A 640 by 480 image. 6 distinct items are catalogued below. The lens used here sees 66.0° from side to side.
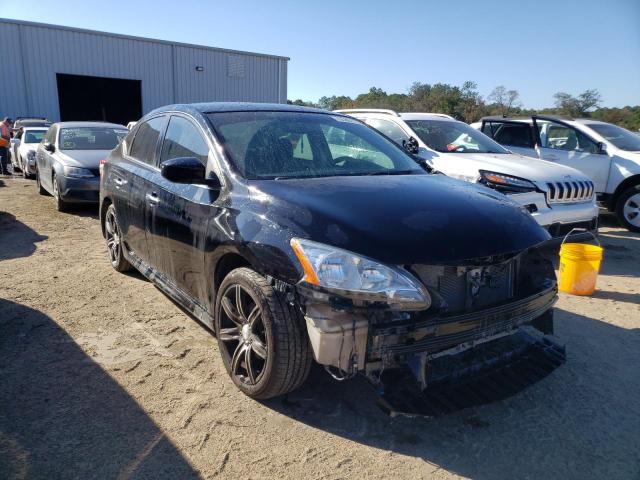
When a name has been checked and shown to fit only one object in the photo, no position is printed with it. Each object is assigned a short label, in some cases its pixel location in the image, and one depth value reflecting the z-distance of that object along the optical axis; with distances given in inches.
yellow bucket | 187.2
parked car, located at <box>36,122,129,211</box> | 318.3
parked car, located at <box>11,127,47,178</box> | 482.3
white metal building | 826.8
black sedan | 92.4
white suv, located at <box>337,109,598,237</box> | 223.9
